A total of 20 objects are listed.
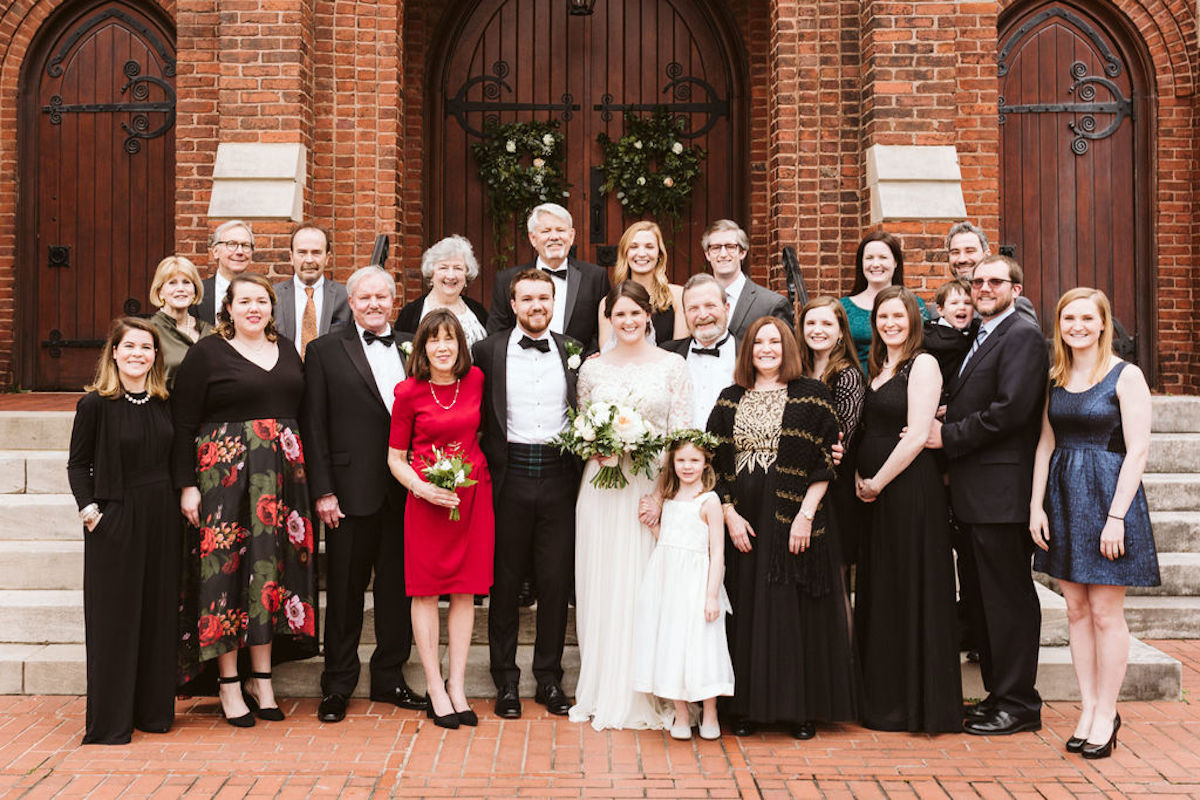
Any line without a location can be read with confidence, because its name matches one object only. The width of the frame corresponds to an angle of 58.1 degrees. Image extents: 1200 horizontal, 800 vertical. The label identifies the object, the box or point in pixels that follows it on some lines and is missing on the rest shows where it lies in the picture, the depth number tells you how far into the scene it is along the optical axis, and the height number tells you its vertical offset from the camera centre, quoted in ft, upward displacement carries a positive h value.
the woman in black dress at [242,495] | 15.74 -1.25
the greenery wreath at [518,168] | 30.14 +6.79
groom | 16.51 -1.02
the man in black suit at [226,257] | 19.76 +2.80
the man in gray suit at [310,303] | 19.71 +1.98
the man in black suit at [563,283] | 18.42 +2.27
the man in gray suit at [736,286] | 18.43 +2.19
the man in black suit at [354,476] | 16.38 -1.01
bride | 16.14 -1.93
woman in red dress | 15.94 -1.25
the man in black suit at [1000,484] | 15.52 -1.05
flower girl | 15.31 -2.73
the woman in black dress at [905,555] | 15.66 -2.11
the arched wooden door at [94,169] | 30.81 +6.86
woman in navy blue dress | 14.55 -1.22
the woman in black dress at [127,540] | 15.31 -1.87
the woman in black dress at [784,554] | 15.39 -2.06
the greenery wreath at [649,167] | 30.30 +6.89
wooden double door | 30.86 +9.22
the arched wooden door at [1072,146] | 30.73 +7.61
